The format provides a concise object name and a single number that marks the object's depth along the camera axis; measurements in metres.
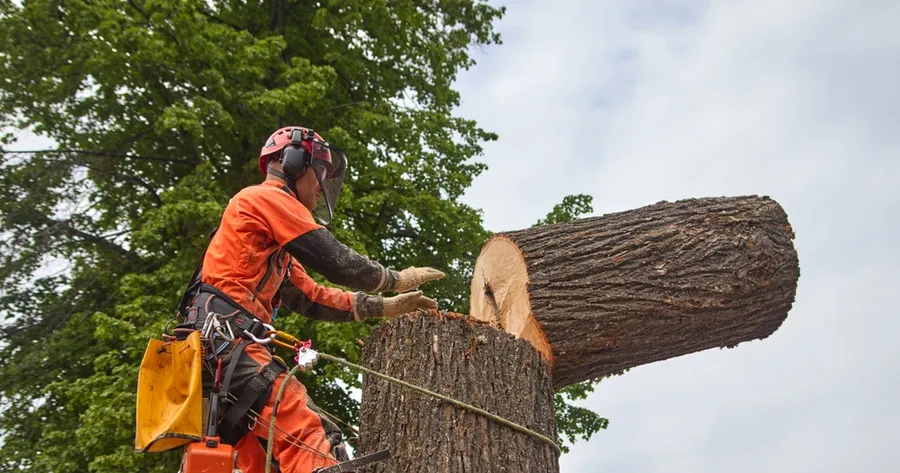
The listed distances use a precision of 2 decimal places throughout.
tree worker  3.03
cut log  4.21
